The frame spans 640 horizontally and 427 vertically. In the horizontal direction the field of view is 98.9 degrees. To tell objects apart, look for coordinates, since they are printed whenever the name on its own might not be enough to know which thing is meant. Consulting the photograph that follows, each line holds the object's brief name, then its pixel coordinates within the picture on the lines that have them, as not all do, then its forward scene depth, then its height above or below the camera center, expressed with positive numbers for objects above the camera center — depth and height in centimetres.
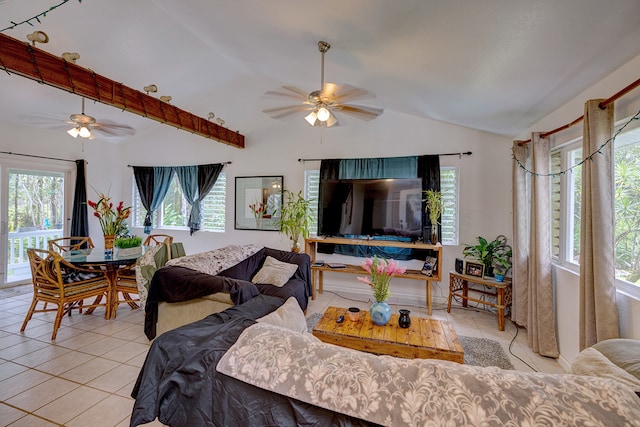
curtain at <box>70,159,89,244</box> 514 +22
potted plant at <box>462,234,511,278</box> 353 -41
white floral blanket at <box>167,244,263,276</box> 259 -42
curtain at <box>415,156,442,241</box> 403 +68
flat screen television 392 +21
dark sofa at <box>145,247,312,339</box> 231 -64
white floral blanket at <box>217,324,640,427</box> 71 -48
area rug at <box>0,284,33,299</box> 412 -117
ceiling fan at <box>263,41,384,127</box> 225 +106
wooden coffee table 200 -91
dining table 304 -48
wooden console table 361 -51
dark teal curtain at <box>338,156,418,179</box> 419 +84
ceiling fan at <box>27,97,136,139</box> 322 +116
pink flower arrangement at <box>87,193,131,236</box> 346 -3
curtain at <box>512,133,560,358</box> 257 -36
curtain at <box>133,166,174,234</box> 573 +67
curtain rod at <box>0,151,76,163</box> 437 +104
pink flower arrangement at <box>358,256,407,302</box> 235 -47
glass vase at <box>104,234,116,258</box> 346 -32
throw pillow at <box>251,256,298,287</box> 316 -63
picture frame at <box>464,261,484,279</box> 344 -60
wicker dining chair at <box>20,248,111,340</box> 283 -73
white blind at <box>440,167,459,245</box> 409 +30
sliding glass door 446 +16
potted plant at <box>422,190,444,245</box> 384 +18
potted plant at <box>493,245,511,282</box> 336 -50
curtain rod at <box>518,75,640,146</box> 154 +78
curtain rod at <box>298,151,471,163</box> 397 +100
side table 318 -87
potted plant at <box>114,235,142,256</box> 363 -38
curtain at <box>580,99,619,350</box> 176 -8
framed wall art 495 +32
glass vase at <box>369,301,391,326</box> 232 -79
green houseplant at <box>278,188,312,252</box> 430 +2
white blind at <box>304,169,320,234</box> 474 +53
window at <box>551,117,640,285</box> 181 +13
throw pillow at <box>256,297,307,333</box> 134 -50
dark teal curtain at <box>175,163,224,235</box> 531 +71
